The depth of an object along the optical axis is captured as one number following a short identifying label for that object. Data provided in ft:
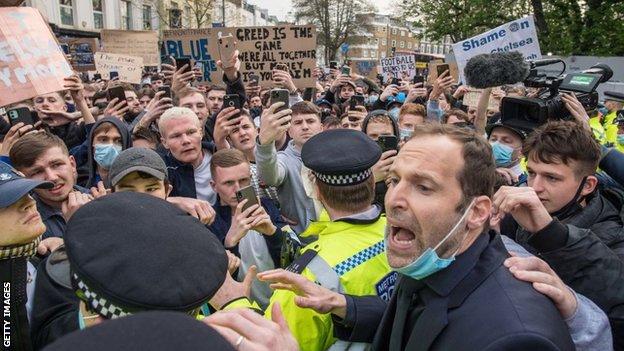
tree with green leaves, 65.72
